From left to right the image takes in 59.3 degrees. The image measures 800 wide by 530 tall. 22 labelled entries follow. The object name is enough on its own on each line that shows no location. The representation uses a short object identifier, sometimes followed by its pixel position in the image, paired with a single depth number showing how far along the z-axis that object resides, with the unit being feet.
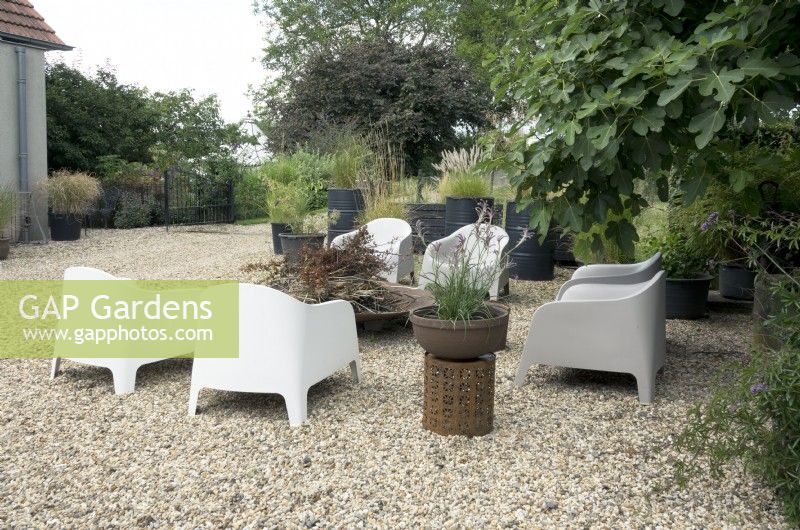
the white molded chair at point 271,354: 9.89
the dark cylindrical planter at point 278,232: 28.25
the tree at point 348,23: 75.05
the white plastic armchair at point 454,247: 17.26
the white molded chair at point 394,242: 19.08
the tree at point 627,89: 7.84
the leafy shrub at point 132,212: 43.92
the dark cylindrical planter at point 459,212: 23.93
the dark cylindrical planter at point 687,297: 16.96
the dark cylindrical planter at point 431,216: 27.66
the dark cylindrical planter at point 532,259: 22.85
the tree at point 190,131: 61.05
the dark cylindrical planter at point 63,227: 34.94
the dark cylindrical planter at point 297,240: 23.71
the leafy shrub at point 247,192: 51.39
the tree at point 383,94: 53.47
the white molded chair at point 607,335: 10.88
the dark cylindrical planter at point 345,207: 27.53
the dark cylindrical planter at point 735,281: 18.69
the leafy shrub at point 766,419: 6.82
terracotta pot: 9.16
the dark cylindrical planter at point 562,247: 23.43
